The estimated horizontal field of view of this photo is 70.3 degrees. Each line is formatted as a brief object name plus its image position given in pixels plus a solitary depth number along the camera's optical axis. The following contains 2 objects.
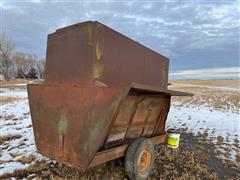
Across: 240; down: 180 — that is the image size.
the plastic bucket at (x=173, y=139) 3.55
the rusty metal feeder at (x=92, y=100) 2.05
